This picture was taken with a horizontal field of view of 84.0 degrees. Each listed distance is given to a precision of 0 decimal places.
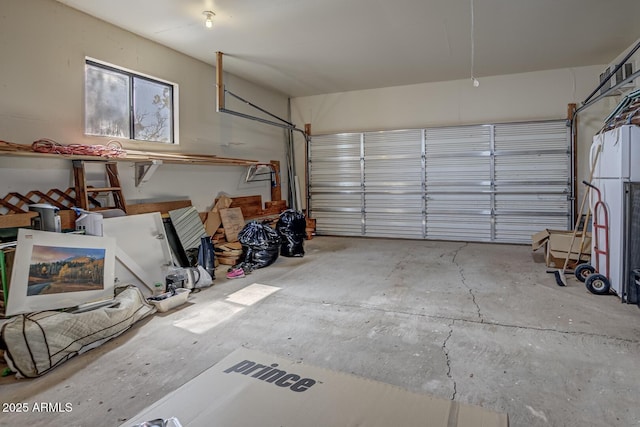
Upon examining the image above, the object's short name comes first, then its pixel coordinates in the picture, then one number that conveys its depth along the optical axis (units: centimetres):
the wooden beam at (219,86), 554
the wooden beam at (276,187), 776
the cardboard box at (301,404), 99
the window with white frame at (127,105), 434
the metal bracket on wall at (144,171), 455
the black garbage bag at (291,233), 600
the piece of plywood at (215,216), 572
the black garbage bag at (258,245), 525
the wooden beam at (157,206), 452
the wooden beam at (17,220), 317
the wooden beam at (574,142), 647
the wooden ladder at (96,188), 390
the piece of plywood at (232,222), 588
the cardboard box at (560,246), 462
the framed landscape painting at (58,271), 279
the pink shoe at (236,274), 474
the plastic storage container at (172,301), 347
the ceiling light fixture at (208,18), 414
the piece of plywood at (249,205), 650
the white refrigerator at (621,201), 348
